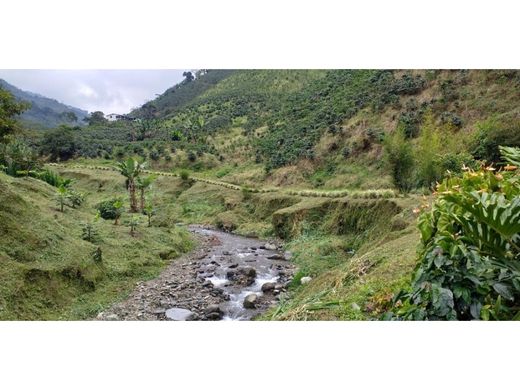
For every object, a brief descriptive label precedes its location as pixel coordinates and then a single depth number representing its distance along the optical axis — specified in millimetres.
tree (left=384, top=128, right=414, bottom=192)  10266
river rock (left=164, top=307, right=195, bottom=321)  5785
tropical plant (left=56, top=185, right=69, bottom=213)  7912
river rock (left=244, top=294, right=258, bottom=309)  6375
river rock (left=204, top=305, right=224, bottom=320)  6082
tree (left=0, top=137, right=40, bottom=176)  7504
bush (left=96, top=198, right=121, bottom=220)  9188
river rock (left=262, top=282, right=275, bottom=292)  7037
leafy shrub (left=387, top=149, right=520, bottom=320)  2799
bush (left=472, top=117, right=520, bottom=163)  8094
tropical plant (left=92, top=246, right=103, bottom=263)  7176
